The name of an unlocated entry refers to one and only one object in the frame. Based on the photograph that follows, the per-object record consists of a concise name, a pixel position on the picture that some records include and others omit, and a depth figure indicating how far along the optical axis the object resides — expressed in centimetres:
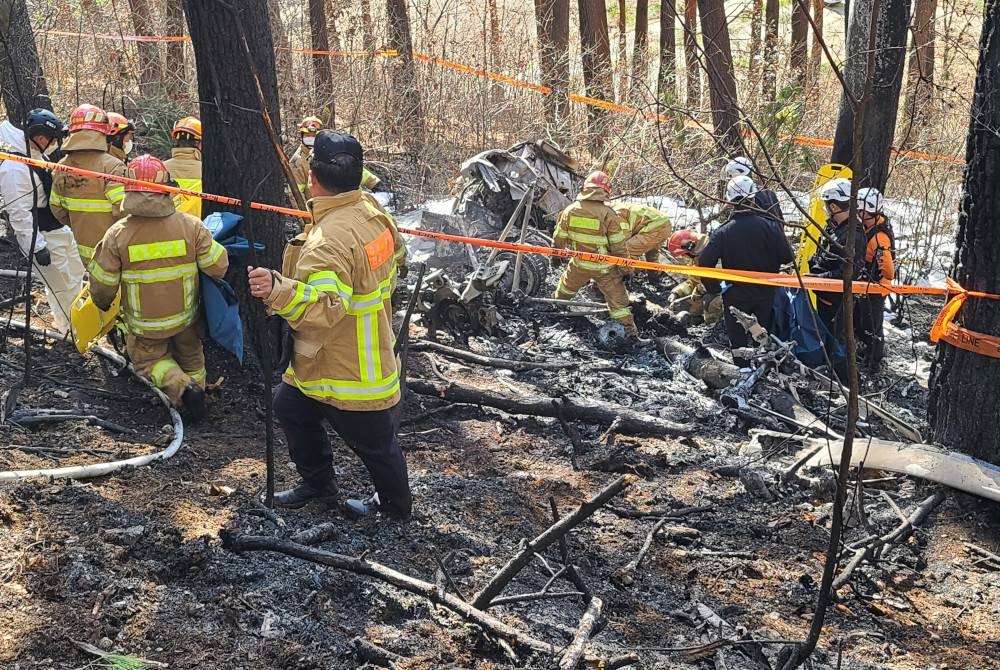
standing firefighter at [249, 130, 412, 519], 371
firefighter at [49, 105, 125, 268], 638
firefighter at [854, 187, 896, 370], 647
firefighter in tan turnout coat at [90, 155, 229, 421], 532
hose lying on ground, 410
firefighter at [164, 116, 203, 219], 733
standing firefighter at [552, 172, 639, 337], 807
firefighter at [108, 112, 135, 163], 669
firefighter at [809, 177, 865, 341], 672
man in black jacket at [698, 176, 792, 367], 723
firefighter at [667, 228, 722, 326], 831
